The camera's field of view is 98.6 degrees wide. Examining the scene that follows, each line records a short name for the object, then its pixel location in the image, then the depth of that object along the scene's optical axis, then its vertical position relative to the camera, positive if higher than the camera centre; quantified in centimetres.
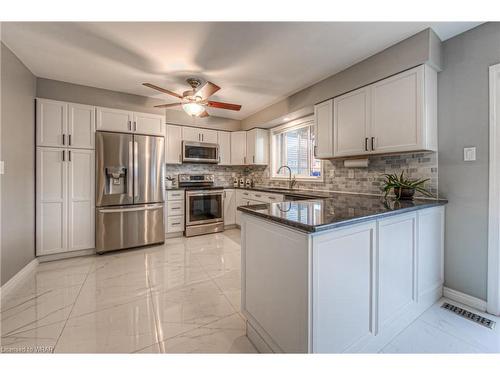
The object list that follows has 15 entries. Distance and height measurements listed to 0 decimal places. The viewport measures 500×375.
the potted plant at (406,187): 196 +0
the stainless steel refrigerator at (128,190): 306 -7
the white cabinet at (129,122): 311 +98
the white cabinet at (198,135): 420 +103
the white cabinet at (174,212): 387 -47
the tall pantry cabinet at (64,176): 276 +12
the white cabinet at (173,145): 403 +78
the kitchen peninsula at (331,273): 105 -51
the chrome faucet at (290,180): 387 +11
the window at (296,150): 365 +68
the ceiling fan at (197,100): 261 +109
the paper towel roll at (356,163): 254 +28
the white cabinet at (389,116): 191 +71
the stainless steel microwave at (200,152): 414 +67
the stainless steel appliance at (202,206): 402 -39
